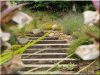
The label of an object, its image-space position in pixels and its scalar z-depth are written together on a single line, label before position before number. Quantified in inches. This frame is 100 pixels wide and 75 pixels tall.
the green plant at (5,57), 52.9
